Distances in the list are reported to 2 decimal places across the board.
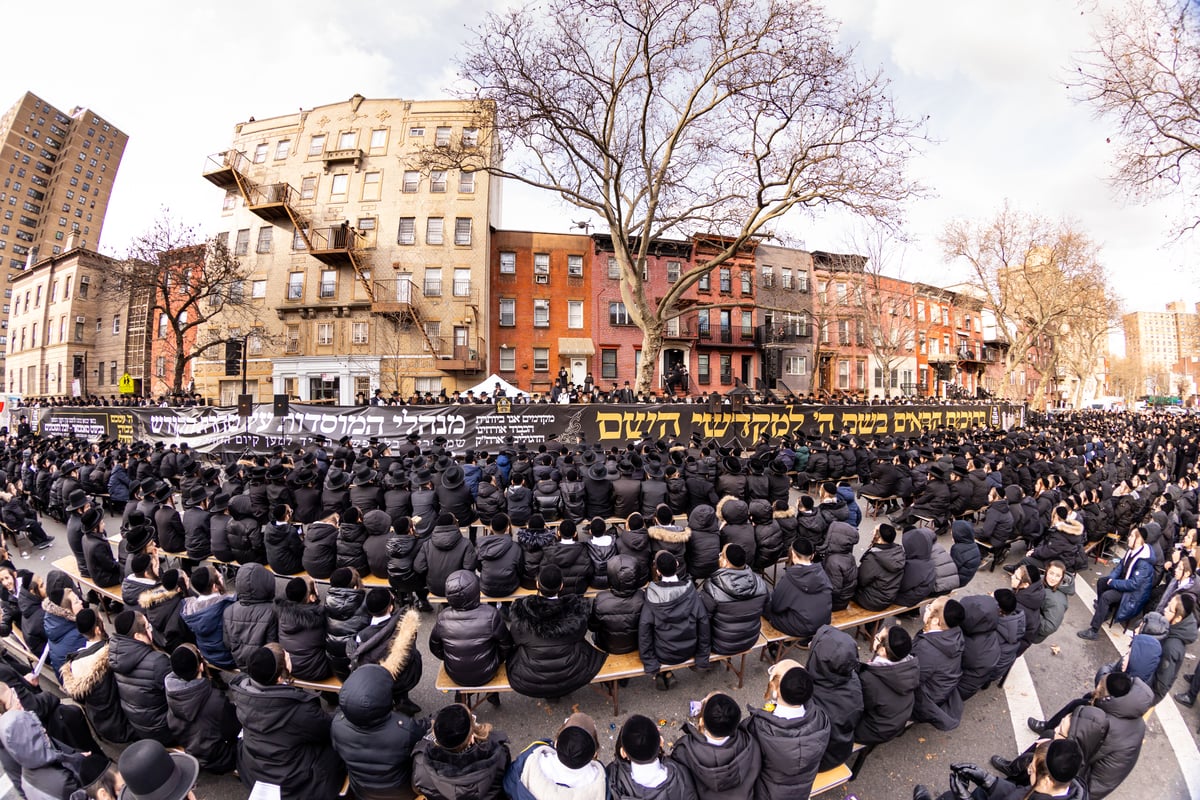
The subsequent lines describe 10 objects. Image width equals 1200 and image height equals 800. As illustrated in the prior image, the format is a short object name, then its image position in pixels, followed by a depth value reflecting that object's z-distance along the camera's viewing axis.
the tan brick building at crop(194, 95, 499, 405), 28.41
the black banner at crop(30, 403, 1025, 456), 15.09
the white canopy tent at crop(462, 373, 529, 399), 19.42
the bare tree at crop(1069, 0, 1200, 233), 12.81
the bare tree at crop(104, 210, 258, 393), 26.20
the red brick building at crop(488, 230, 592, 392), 29.88
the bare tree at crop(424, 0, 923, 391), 17.62
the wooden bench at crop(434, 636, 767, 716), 4.34
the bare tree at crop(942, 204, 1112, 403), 31.48
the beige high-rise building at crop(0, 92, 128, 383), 74.88
